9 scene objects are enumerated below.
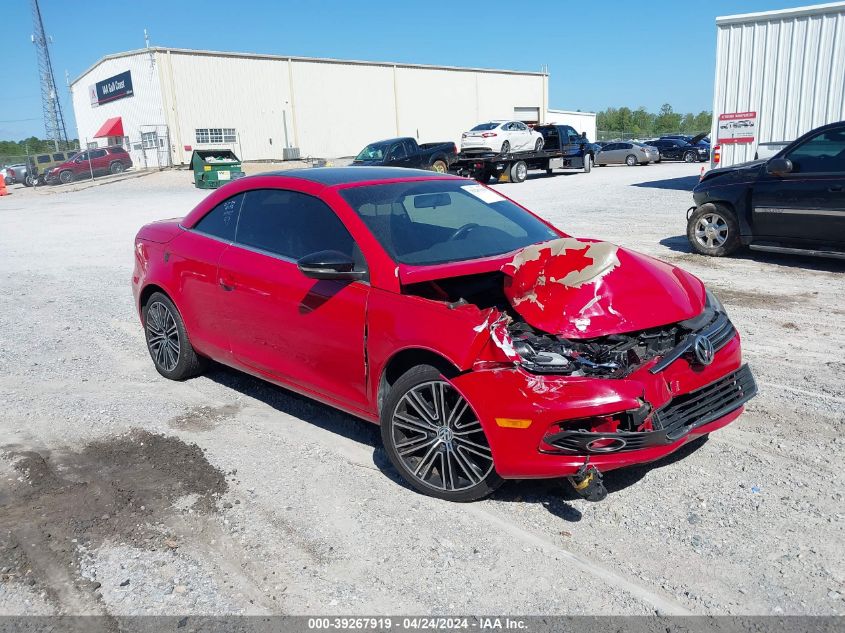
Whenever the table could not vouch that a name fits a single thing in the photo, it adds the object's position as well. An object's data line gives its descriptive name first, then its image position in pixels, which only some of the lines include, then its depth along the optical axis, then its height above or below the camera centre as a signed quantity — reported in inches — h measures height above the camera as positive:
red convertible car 129.0 -38.3
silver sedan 1502.2 -51.6
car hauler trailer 1055.6 -38.9
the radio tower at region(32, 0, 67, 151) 2476.6 +200.1
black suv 324.5 -36.6
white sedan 1075.9 -4.0
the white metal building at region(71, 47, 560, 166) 1702.8 +109.4
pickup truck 1013.8 -21.5
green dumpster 1144.2 -30.7
